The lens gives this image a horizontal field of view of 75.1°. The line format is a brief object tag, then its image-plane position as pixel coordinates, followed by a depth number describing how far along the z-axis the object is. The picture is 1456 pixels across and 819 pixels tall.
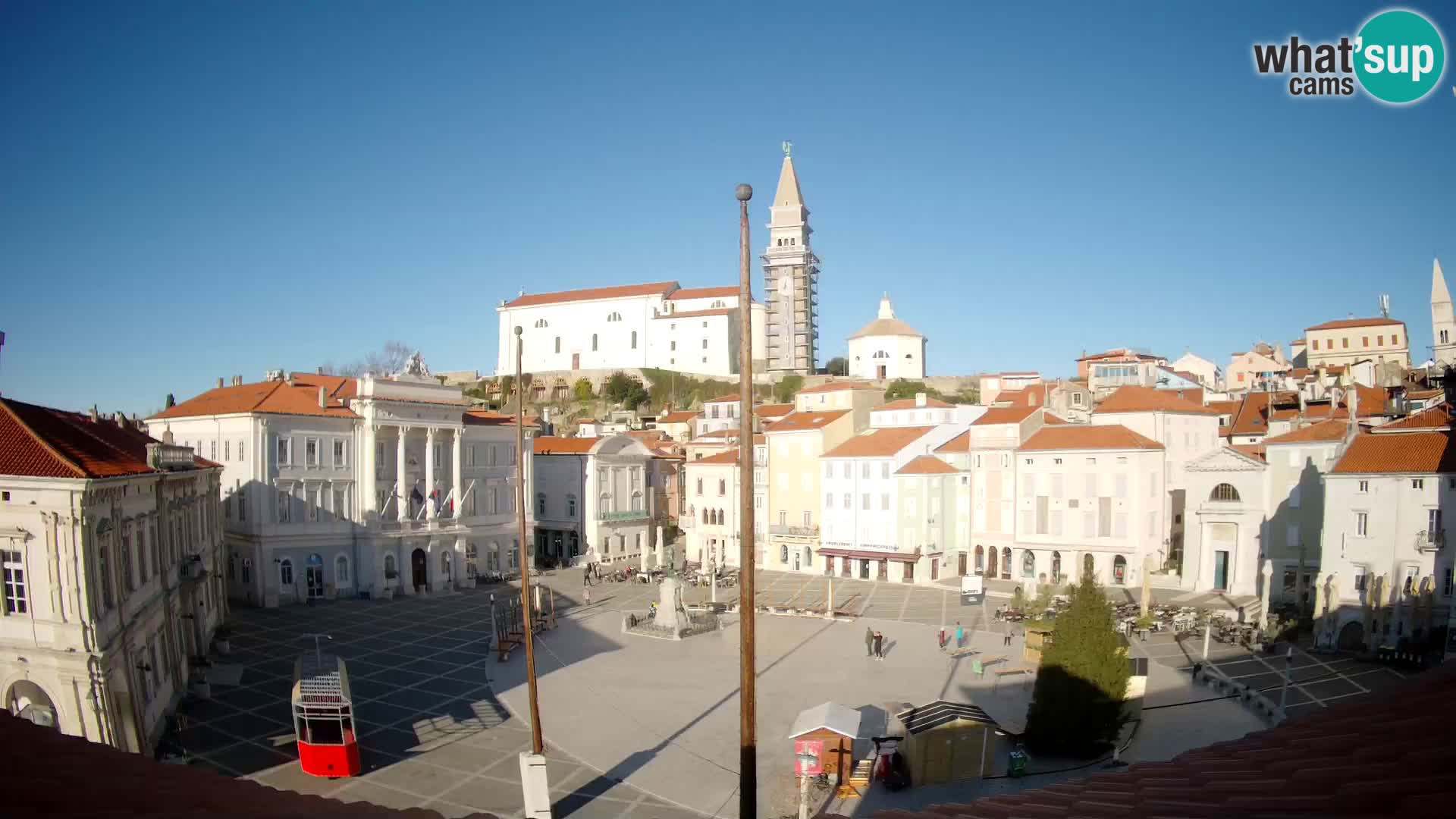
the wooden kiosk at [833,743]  21.12
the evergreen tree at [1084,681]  22.55
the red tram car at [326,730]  21.11
